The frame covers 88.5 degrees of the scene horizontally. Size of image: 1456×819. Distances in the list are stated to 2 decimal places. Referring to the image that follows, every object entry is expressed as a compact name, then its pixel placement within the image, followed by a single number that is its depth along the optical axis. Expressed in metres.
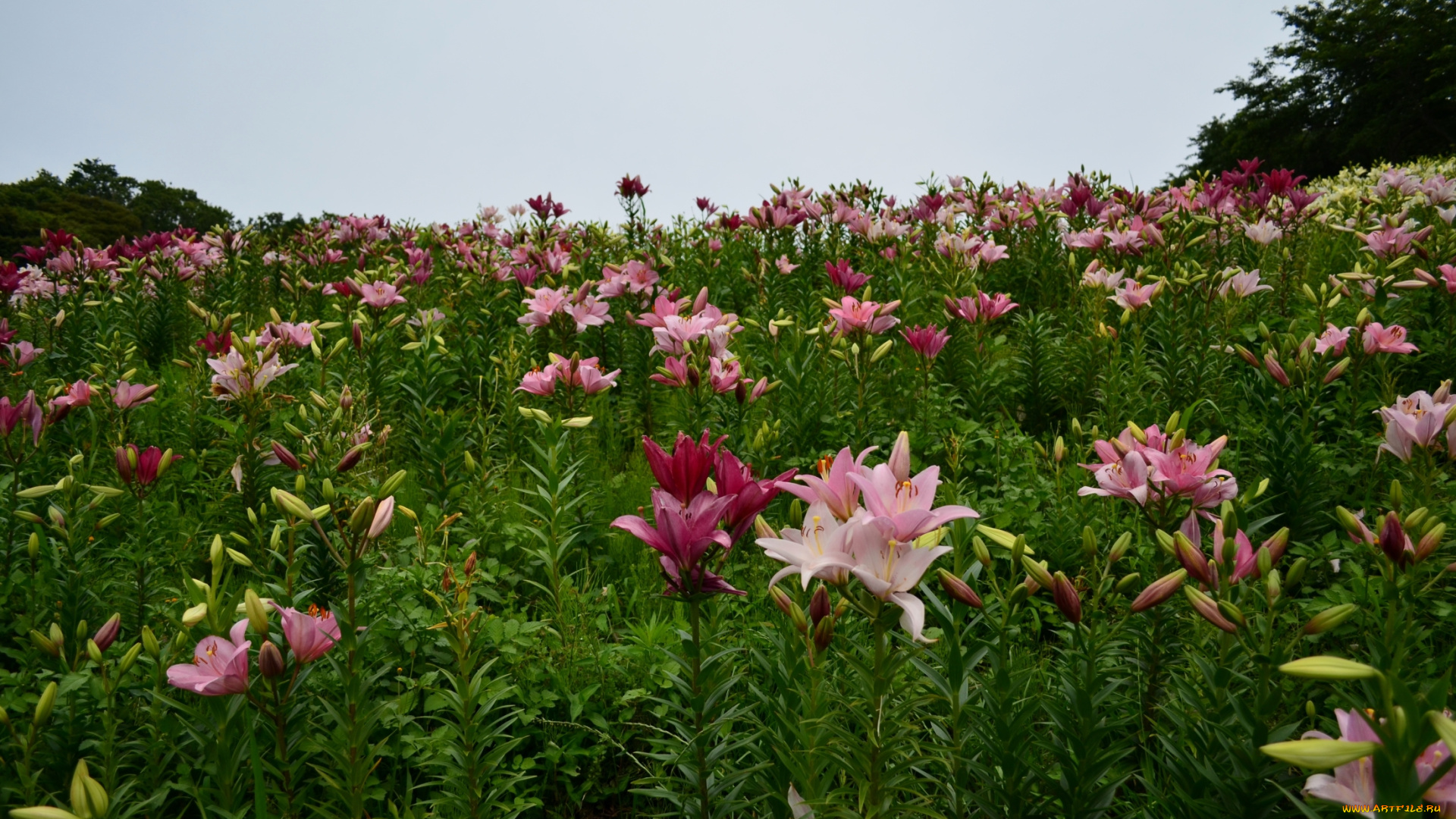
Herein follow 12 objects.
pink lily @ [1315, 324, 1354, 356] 2.92
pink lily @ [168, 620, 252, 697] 1.60
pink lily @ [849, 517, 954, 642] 1.23
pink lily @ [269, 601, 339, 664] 1.65
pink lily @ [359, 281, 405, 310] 4.50
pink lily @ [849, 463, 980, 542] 1.26
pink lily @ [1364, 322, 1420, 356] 2.95
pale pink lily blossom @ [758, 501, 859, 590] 1.25
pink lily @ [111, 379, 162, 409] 3.10
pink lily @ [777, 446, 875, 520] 1.39
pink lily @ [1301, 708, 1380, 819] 1.13
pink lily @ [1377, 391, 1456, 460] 2.08
